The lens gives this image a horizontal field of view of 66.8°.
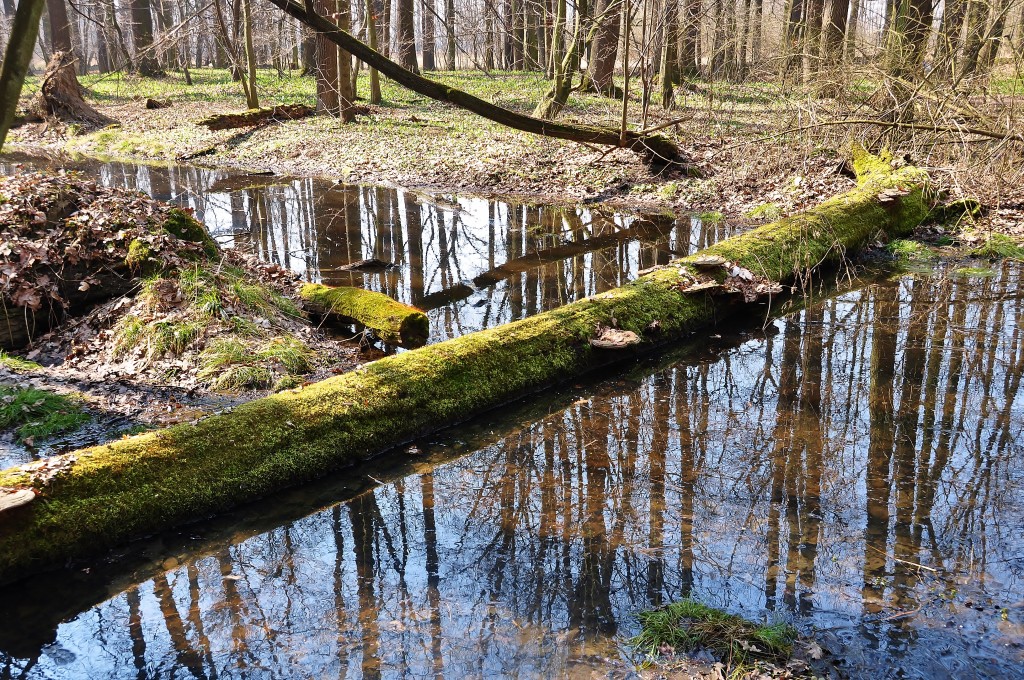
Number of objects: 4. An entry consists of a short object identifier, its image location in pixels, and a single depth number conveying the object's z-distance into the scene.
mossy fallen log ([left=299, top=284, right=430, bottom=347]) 7.05
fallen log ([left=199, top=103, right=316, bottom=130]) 21.81
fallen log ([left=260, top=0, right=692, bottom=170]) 7.10
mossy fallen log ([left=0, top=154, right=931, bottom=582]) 4.11
